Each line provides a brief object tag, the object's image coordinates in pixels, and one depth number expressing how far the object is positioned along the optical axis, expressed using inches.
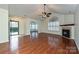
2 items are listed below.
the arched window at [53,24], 169.0
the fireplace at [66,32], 154.2
